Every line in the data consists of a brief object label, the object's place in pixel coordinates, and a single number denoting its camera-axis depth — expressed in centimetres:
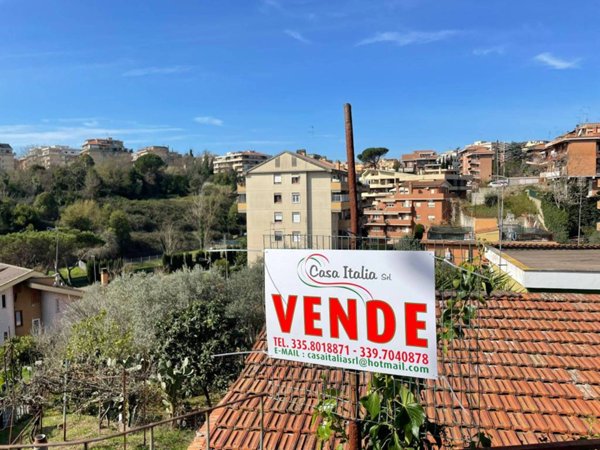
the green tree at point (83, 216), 3975
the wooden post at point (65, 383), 776
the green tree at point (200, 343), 959
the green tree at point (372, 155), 8275
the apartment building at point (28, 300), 1802
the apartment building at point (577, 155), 3819
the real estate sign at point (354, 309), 258
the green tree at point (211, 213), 4375
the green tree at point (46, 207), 4197
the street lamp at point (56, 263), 2773
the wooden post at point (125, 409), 681
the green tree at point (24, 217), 3747
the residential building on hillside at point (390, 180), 4938
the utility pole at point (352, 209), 264
